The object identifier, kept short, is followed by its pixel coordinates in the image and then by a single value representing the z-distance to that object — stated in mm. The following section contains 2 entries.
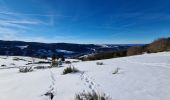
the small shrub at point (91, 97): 1202
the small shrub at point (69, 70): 2730
